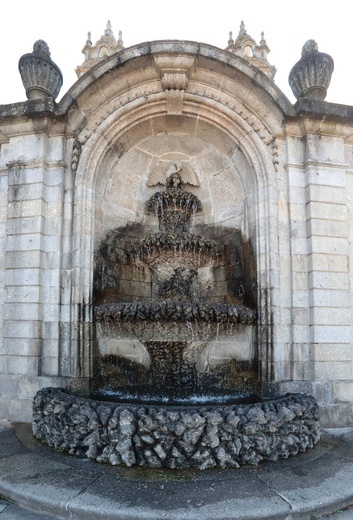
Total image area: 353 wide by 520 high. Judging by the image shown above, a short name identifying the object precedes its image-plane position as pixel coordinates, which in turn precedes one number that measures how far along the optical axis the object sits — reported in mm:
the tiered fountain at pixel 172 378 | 3840
